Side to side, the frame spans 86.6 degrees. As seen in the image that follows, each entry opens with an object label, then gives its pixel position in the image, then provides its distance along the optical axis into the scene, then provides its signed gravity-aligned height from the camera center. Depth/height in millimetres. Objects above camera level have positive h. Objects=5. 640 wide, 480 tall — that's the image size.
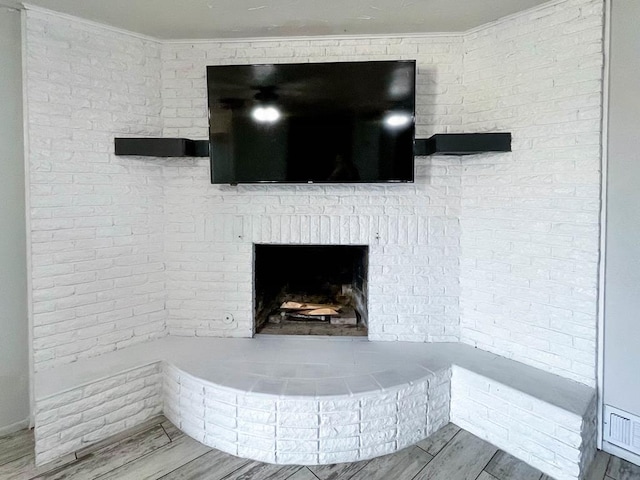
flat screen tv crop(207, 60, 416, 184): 2135 +693
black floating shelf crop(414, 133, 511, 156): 2061 +518
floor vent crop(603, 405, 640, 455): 1742 -1058
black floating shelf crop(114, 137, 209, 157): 2191 +527
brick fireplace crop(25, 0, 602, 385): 1934 +153
